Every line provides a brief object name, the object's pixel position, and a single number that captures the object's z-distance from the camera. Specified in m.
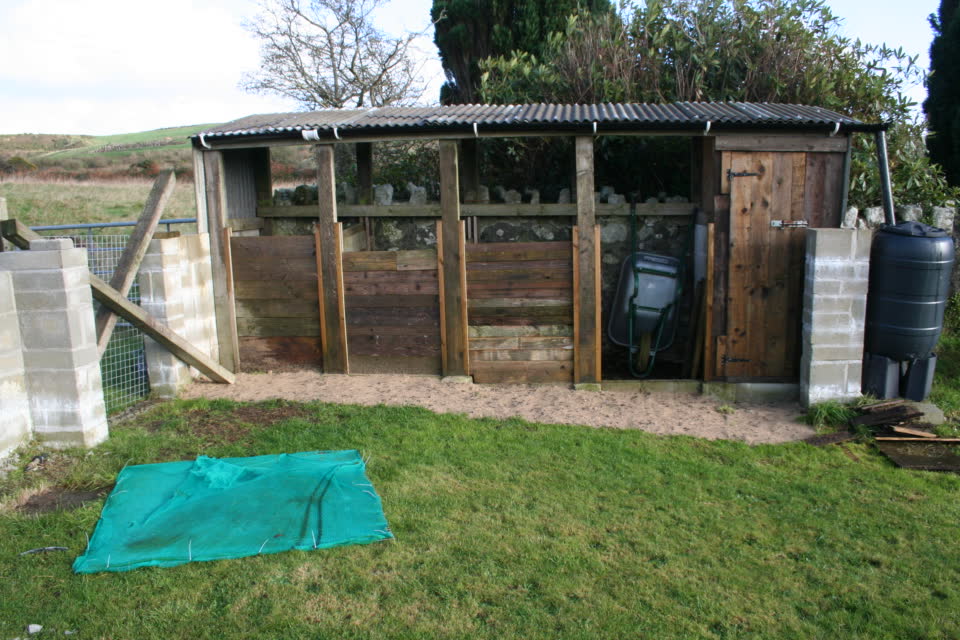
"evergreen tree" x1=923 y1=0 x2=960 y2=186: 11.95
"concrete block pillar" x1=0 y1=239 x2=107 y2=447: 6.26
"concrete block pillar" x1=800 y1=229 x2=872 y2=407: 7.25
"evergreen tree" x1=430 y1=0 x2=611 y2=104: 15.66
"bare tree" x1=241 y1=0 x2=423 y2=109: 21.31
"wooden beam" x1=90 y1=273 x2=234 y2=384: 7.02
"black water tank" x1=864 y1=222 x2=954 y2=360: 7.05
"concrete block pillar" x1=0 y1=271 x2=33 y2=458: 6.15
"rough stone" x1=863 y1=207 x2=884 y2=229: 8.96
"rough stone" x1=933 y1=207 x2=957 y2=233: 9.29
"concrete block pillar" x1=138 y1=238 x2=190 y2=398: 7.82
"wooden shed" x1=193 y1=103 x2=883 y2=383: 7.82
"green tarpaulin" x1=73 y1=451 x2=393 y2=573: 4.67
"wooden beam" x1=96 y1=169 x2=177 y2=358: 7.30
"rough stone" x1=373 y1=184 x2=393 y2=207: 9.80
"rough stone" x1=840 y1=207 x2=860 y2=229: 8.60
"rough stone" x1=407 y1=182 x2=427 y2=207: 9.73
